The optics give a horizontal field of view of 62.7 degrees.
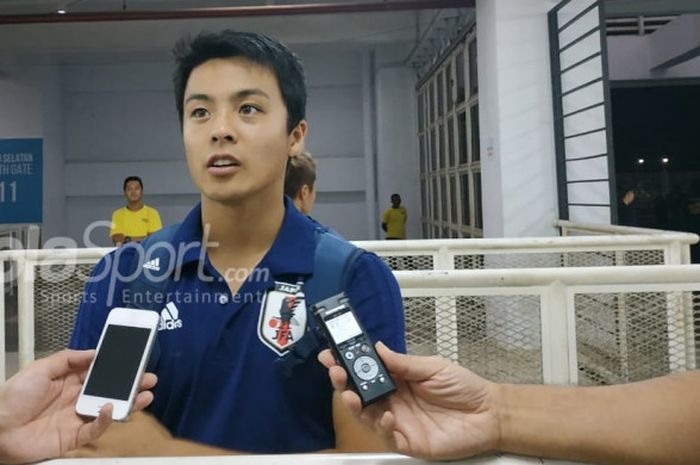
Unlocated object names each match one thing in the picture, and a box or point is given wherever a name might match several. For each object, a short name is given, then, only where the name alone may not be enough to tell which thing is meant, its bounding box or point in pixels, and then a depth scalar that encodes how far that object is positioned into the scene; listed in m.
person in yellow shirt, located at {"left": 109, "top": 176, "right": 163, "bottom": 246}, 4.62
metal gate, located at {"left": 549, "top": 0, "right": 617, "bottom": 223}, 4.36
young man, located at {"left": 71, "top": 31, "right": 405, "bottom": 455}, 1.00
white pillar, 4.52
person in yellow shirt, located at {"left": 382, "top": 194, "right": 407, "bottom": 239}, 8.65
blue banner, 9.16
